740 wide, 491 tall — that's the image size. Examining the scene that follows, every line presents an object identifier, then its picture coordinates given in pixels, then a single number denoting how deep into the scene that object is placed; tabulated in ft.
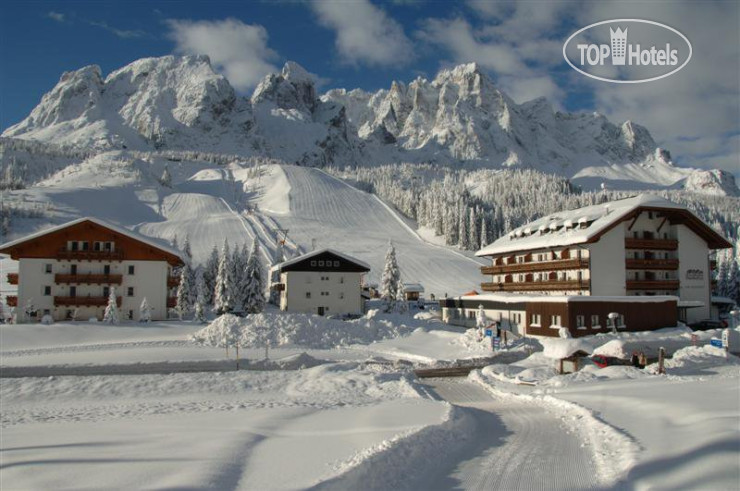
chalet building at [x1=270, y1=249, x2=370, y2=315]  210.38
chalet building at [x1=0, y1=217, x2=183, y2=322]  168.55
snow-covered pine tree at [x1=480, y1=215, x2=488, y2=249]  449.89
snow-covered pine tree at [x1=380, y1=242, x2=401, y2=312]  235.40
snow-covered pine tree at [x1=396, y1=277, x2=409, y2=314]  226.79
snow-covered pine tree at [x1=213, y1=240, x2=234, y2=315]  208.74
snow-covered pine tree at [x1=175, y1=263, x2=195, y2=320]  222.54
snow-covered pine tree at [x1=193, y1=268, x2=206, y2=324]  178.19
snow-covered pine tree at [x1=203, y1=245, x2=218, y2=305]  260.83
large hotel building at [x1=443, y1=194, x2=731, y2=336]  157.07
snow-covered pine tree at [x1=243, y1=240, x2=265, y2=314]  210.59
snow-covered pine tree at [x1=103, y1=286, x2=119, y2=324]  157.58
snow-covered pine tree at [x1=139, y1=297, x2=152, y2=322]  167.02
